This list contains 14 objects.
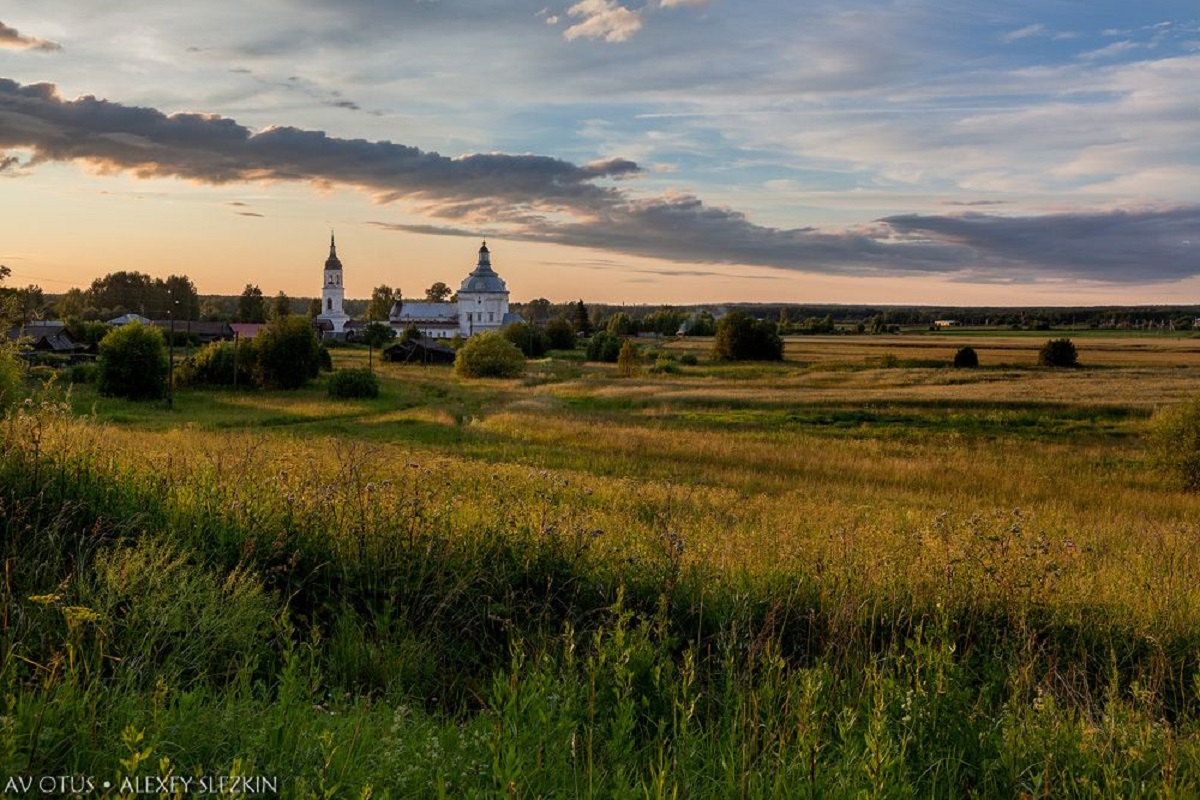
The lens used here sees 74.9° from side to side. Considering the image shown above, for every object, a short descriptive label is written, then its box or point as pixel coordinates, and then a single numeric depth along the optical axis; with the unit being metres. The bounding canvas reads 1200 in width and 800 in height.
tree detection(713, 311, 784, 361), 97.69
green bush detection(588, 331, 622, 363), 103.88
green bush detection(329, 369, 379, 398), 50.53
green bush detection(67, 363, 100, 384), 54.34
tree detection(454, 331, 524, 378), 75.44
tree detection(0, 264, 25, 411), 23.61
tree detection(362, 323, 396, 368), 119.60
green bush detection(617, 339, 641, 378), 78.62
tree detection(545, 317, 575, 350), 126.50
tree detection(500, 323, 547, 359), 111.25
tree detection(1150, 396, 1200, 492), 24.06
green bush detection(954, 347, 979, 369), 76.94
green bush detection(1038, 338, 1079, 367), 75.38
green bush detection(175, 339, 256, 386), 59.06
